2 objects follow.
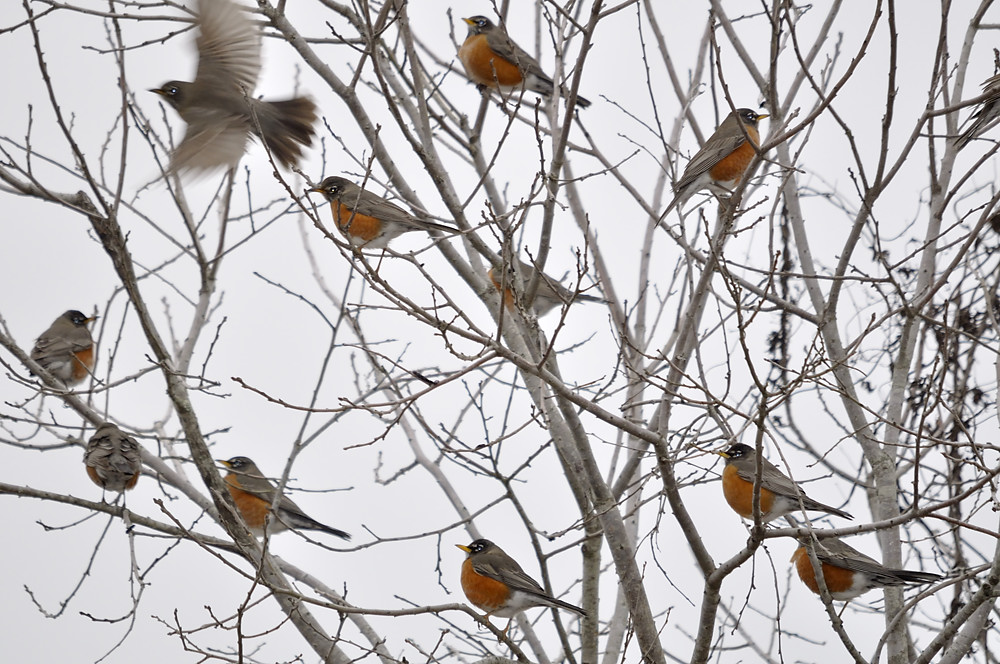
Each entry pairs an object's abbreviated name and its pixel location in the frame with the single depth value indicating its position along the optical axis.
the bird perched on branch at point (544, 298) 16.10
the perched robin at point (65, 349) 16.91
